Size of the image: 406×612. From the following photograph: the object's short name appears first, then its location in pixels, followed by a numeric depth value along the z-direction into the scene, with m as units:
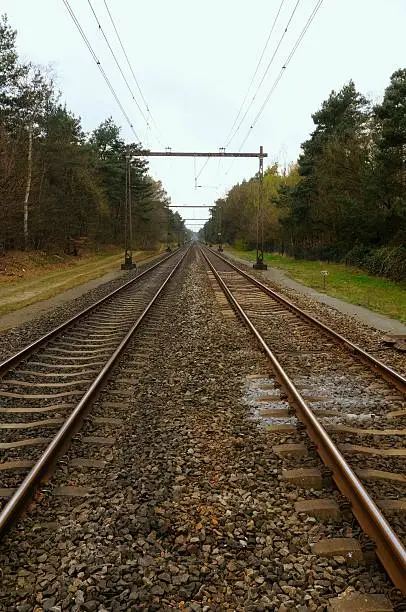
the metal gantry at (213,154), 30.58
